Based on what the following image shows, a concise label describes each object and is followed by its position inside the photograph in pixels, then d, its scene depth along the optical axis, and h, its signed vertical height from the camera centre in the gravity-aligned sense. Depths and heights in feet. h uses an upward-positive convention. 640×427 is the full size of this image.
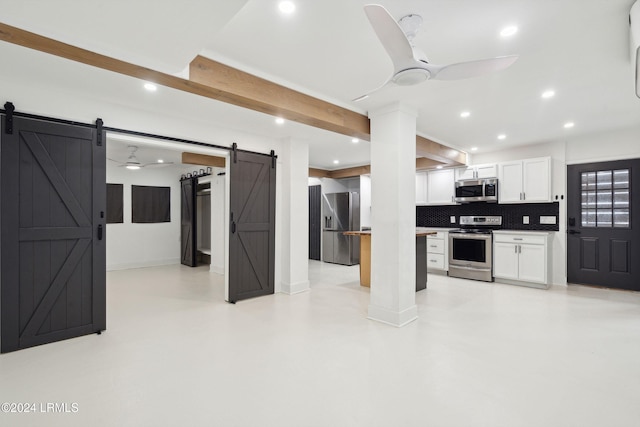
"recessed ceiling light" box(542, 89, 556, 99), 10.59 +4.27
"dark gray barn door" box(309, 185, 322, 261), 27.43 -0.42
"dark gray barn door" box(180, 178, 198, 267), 23.43 -0.53
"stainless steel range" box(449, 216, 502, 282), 18.21 -2.21
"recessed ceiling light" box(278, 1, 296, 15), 6.07 +4.21
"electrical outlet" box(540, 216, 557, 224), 17.95 -0.32
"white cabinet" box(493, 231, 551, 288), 16.63 -2.44
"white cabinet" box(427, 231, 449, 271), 19.99 -2.47
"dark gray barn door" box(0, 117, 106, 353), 8.89 -0.57
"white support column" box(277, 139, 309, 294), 15.62 -0.08
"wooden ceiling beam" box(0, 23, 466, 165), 6.58 +3.60
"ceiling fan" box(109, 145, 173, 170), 17.93 +3.53
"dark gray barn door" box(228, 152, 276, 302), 14.06 -0.51
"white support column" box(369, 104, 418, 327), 11.07 -0.02
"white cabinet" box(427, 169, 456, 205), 21.06 +1.97
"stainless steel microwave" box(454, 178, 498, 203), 18.90 +1.54
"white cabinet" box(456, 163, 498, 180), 19.13 +2.78
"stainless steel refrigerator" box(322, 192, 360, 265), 24.85 -1.05
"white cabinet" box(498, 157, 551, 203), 17.34 +1.98
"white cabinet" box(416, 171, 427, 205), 22.36 +1.95
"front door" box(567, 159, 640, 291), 15.71 -0.52
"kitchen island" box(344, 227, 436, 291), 16.06 -2.41
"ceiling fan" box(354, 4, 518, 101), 5.53 +3.18
